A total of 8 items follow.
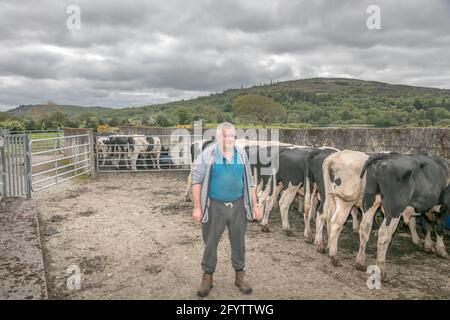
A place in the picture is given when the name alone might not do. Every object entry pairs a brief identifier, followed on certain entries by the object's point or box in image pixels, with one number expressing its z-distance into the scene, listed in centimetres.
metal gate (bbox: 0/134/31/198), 772
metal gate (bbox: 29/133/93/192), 1169
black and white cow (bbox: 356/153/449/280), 487
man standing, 396
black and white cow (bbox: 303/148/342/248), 592
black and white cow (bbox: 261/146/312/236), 671
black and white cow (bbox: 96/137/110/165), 1466
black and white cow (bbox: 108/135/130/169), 1484
